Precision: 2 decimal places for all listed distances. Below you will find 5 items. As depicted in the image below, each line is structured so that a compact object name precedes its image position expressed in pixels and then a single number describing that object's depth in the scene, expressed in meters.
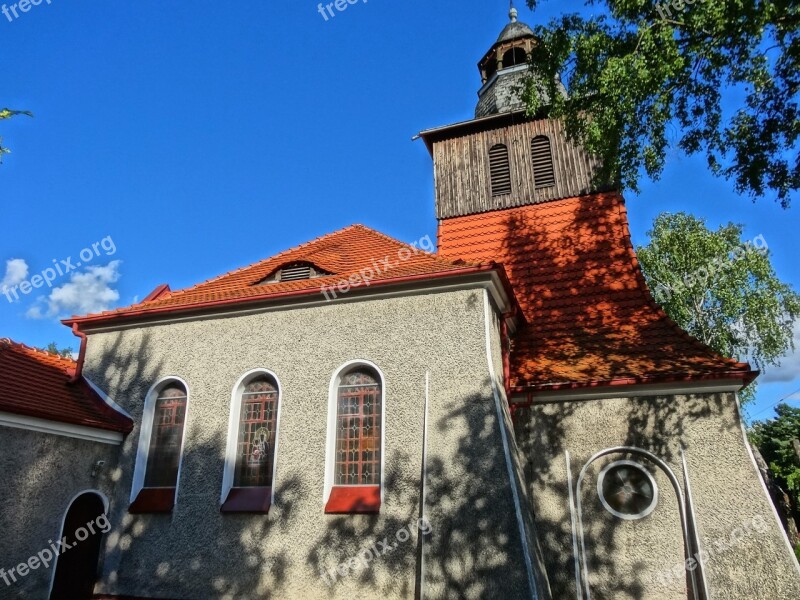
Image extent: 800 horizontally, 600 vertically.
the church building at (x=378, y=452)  6.69
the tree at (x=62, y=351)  41.39
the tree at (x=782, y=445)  20.06
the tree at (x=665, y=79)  6.92
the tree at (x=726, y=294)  20.48
